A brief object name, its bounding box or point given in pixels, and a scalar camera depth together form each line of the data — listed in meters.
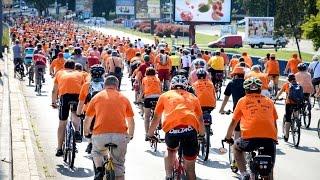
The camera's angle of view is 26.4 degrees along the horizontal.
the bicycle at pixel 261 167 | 8.38
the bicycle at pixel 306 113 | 18.39
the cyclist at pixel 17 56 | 31.85
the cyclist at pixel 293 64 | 25.39
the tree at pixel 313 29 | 36.49
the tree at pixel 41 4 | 146.25
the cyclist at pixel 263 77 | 16.19
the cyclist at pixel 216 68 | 25.92
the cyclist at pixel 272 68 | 25.83
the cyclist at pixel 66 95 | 13.13
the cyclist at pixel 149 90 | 15.62
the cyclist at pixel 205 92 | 13.70
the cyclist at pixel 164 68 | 24.12
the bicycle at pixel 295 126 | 15.66
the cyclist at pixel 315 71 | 22.70
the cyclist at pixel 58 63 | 22.50
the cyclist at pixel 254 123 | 8.90
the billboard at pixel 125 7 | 110.11
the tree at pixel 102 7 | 141.75
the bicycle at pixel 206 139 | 13.34
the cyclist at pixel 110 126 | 9.33
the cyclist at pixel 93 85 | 12.17
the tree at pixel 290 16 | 53.18
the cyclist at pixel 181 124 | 9.10
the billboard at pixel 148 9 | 87.19
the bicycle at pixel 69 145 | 12.52
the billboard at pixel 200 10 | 59.69
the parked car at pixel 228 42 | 69.69
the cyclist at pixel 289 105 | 15.90
